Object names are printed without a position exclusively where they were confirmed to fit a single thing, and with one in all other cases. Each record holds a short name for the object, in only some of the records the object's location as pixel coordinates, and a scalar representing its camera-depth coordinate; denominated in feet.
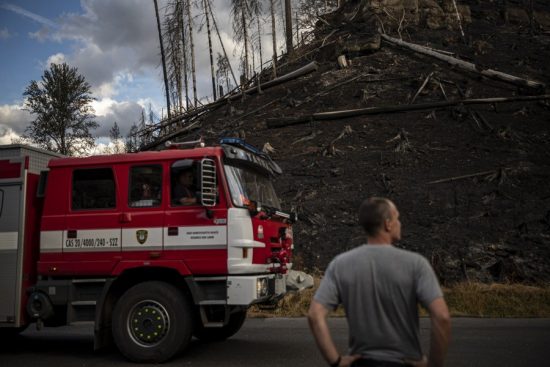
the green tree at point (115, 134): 208.33
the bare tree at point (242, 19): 105.19
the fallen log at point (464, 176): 54.85
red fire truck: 23.08
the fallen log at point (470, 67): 68.95
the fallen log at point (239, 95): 83.51
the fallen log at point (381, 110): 67.15
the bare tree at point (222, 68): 132.36
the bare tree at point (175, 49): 111.01
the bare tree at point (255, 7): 106.85
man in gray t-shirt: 9.22
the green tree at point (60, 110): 116.06
